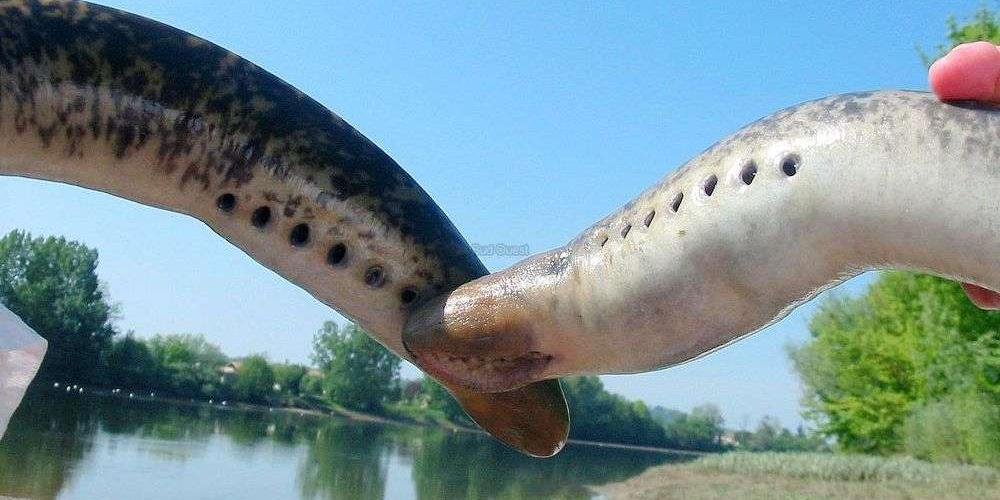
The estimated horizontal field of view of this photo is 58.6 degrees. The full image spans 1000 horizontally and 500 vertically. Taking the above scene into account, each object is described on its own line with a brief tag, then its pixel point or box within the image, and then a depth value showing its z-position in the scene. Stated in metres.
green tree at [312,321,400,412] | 50.00
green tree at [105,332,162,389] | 46.65
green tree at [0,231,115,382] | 40.00
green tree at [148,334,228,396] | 51.75
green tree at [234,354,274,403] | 53.91
